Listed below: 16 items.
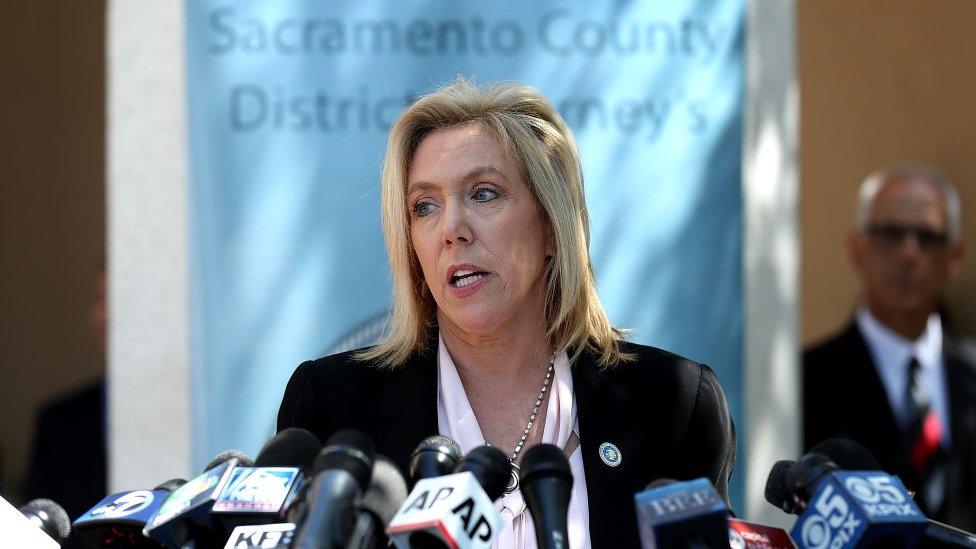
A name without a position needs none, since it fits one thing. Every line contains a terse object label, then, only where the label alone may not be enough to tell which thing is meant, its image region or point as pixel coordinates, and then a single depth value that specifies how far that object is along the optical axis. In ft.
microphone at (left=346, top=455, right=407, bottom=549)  12.32
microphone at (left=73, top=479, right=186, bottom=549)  13.95
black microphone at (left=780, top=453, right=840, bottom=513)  13.75
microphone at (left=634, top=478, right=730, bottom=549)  12.38
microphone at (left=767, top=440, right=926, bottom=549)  12.79
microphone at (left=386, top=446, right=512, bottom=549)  11.90
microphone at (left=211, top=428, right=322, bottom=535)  12.93
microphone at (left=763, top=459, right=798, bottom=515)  14.48
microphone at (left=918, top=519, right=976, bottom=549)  13.30
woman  18.95
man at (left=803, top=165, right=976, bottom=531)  36.72
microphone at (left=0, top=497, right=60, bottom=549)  13.31
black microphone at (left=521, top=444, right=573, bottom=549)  12.62
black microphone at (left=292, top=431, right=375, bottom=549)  11.31
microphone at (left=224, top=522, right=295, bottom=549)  12.19
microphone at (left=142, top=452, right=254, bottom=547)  13.23
